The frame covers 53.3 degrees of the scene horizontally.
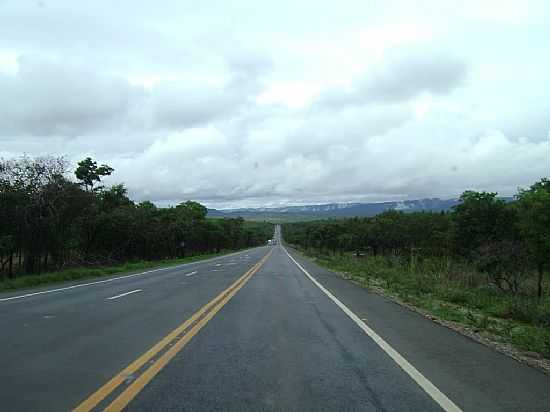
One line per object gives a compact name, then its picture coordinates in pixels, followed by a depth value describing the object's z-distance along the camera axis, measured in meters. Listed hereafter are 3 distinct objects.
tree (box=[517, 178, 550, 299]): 23.91
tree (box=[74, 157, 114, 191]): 54.04
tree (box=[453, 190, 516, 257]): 30.14
